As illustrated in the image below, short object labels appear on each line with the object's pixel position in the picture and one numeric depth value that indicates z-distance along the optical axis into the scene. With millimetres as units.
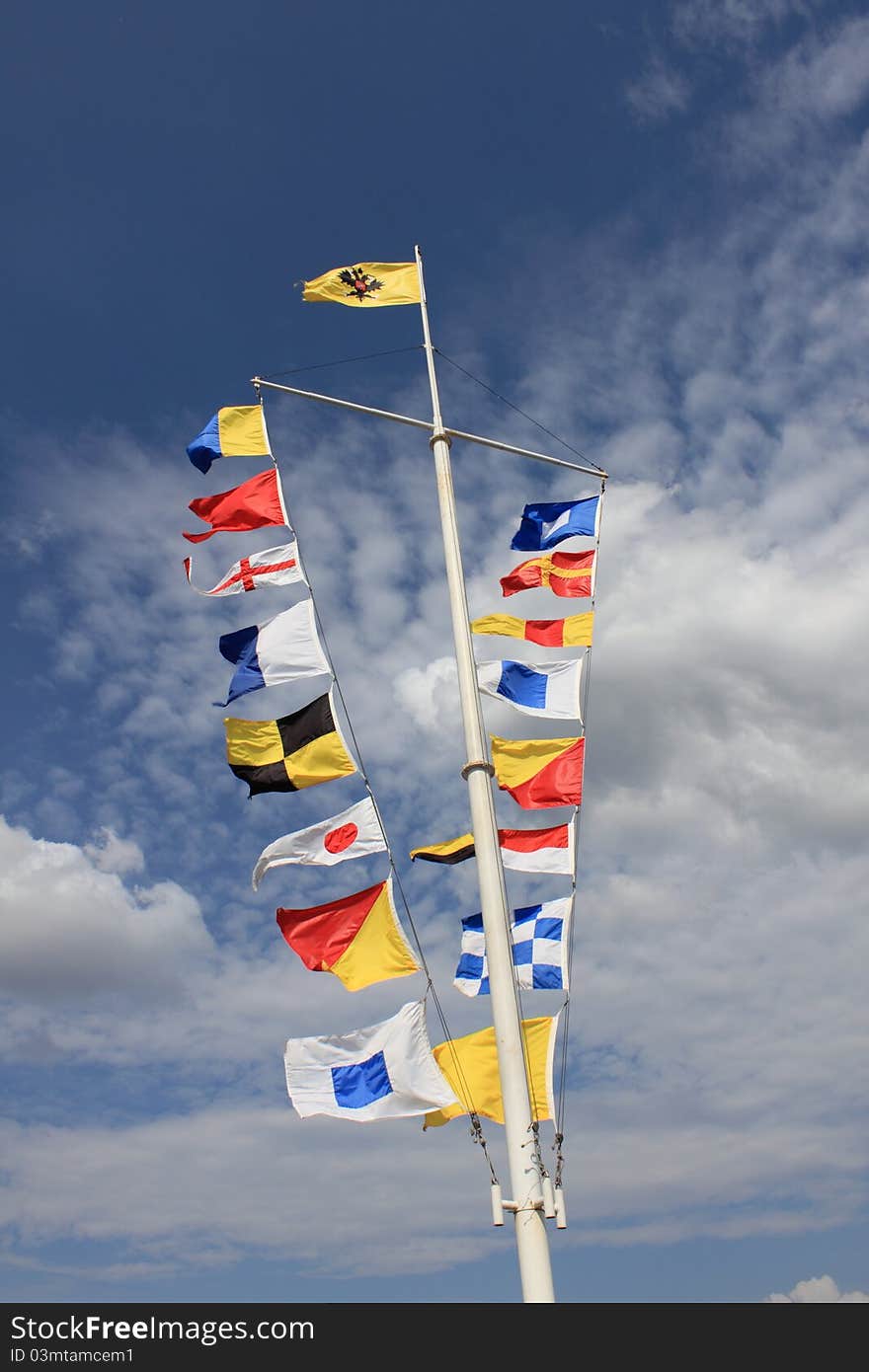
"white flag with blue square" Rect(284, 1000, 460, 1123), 13250
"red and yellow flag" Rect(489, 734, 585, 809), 15195
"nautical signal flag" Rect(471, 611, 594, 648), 16750
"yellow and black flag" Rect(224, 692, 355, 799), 15297
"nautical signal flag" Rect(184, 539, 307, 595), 16812
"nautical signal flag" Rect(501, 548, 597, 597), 17531
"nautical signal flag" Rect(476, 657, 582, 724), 15695
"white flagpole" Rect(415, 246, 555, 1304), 11086
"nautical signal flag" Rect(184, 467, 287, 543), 17828
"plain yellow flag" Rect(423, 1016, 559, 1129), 13266
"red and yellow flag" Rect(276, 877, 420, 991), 14156
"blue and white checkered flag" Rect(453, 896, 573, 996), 14117
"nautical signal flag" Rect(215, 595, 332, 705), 16188
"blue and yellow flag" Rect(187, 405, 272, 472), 18812
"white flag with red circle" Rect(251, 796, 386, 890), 14602
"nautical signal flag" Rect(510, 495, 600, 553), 18094
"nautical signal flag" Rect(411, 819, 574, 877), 14789
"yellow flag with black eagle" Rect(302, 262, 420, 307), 19672
